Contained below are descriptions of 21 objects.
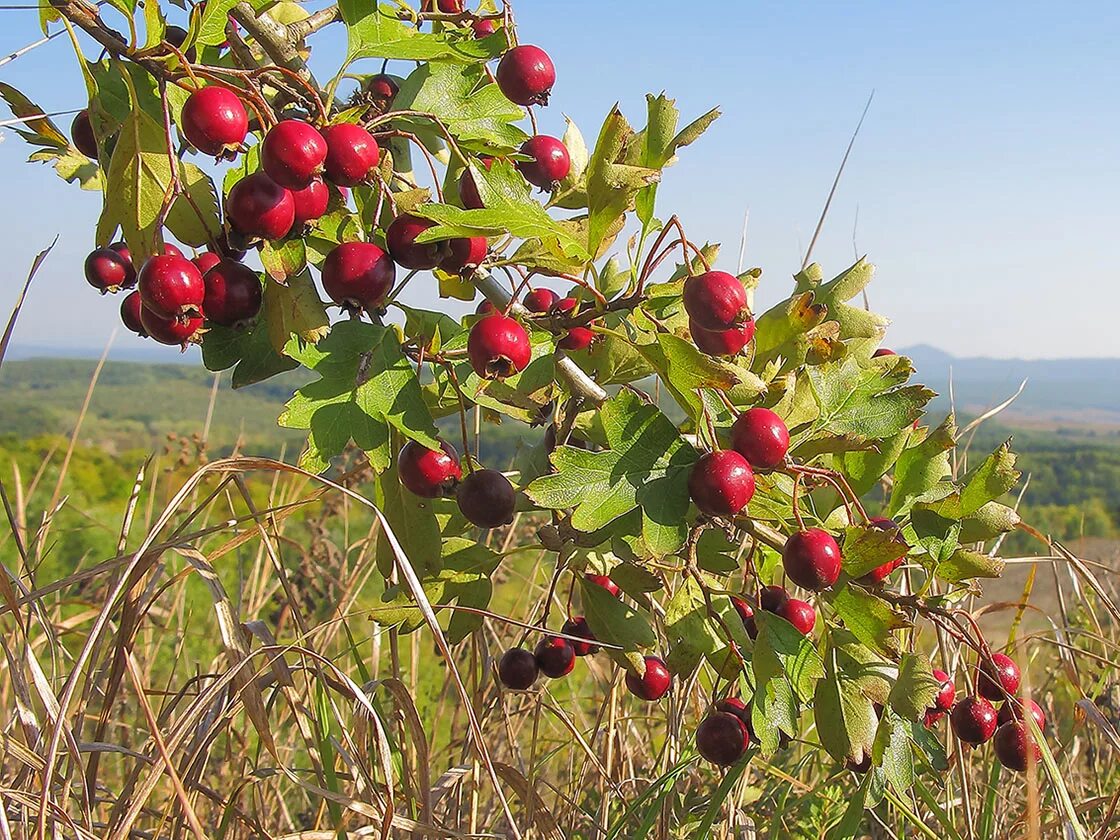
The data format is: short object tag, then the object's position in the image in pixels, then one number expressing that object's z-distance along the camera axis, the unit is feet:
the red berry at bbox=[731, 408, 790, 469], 0.68
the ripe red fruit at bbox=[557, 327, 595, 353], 0.84
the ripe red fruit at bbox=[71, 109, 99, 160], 0.81
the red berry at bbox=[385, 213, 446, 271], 0.69
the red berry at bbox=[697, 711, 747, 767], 0.82
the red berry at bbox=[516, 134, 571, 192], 0.80
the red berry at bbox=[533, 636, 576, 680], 0.91
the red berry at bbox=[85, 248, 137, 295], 0.76
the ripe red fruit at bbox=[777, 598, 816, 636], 0.81
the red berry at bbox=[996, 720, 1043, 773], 0.80
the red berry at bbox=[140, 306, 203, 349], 0.67
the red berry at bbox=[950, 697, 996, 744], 0.80
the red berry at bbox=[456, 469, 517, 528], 0.73
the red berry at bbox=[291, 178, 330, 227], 0.67
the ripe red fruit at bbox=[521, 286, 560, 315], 0.93
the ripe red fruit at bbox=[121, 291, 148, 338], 0.74
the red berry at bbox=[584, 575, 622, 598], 0.84
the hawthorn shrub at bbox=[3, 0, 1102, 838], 0.68
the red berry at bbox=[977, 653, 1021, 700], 0.79
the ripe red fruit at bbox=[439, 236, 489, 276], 0.71
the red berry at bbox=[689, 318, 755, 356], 0.68
